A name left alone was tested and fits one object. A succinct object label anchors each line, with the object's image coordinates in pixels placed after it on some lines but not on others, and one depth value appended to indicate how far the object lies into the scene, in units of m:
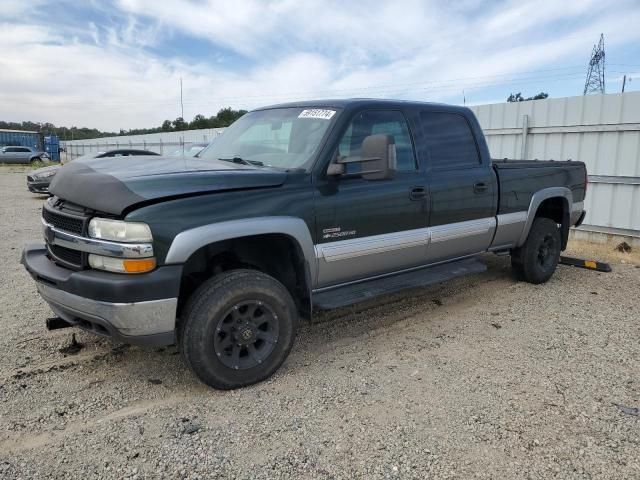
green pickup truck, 2.83
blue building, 47.47
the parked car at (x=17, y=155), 34.69
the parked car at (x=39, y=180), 13.15
